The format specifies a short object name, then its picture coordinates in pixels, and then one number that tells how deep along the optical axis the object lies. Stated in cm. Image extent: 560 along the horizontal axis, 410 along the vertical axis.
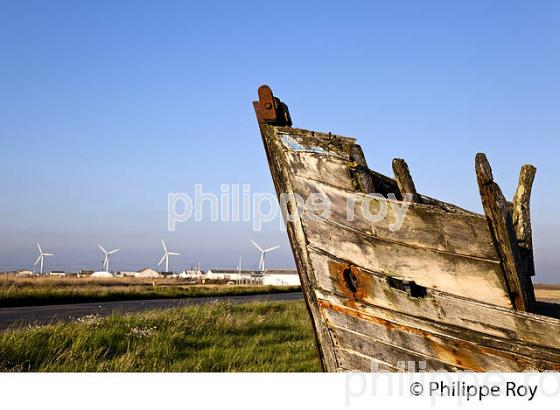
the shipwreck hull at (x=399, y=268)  420
